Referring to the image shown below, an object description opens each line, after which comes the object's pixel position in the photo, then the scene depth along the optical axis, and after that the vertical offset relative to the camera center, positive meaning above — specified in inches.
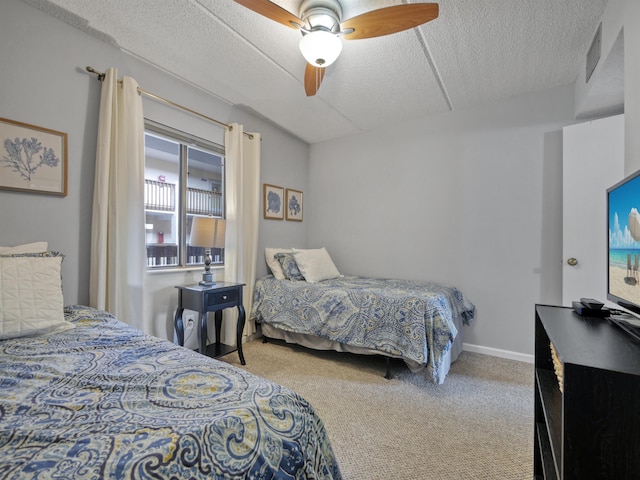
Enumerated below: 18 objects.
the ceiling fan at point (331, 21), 60.3 +47.8
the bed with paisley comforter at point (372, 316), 90.4 -26.5
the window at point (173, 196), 109.0 +16.0
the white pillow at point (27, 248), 62.1 -2.5
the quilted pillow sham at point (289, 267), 130.2 -11.9
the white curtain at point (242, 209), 116.6 +12.6
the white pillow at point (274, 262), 133.5 -10.2
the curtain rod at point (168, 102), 81.3 +45.0
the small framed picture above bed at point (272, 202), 139.7 +18.4
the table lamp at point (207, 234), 98.7 +1.7
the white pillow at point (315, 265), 127.5 -11.2
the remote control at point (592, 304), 48.3 -10.1
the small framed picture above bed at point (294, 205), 152.8 +18.5
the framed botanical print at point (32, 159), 67.2 +18.8
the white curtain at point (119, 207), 78.9 +8.8
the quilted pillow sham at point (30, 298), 50.0 -10.9
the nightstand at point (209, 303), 93.7 -21.2
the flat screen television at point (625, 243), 40.5 +0.2
